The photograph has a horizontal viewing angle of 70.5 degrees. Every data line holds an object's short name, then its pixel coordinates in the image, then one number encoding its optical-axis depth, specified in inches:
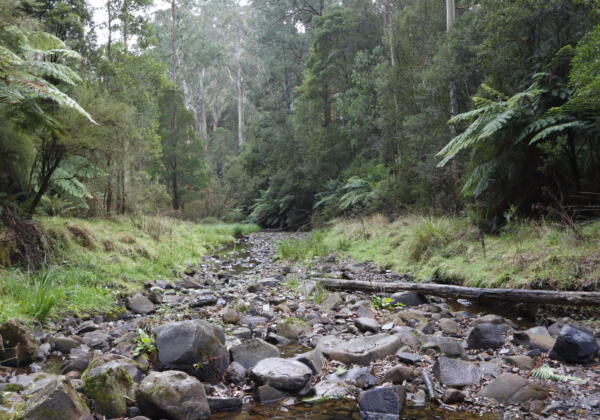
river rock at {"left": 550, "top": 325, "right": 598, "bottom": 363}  134.8
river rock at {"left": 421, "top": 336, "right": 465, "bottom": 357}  153.1
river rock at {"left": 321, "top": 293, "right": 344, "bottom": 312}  231.6
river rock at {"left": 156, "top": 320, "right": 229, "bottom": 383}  140.6
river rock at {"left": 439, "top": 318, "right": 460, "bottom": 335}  181.0
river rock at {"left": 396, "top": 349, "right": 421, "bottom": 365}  147.8
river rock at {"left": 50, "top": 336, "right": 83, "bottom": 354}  160.9
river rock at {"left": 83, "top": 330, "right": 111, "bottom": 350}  167.2
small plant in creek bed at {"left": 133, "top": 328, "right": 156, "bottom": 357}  151.0
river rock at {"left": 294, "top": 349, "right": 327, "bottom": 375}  145.5
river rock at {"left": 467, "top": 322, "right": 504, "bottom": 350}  159.0
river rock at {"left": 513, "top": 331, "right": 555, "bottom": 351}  151.4
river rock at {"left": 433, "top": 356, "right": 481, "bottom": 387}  131.0
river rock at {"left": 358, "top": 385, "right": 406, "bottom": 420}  116.6
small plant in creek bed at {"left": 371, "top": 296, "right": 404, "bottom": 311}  226.4
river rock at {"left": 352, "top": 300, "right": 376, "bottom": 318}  210.4
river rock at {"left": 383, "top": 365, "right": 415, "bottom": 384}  135.1
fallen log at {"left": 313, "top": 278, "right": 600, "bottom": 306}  164.0
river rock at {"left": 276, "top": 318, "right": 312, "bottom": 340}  187.8
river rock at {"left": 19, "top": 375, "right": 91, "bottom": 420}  98.0
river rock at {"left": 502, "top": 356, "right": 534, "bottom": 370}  137.3
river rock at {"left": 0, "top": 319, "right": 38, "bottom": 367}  141.6
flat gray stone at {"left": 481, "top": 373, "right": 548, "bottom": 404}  118.6
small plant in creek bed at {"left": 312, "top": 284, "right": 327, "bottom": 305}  245.6
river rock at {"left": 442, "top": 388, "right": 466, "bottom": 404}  121.8
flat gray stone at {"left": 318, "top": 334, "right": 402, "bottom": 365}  153.6
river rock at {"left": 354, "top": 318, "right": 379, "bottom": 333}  188.1
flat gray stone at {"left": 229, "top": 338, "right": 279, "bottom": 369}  151.6
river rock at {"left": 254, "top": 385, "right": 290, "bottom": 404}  128.5
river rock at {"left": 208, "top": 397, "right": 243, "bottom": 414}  121.6
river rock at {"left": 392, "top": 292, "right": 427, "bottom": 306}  231.5
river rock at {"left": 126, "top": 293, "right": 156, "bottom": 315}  227.1
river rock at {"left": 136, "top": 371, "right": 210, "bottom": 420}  113.5
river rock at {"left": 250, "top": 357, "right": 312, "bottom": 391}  132.0
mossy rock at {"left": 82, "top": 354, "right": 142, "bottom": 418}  112.9
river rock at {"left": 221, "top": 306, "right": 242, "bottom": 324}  208.2
